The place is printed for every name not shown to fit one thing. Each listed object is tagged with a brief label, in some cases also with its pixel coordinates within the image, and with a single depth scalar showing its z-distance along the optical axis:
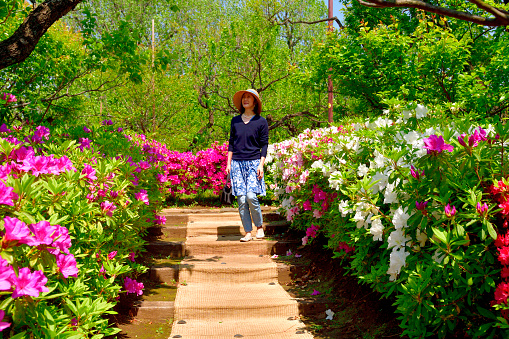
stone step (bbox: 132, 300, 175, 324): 3.82
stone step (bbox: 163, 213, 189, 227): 6.86
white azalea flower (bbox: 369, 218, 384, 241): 2.71
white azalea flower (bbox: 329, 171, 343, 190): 3.19
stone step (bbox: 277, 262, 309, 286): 4.81
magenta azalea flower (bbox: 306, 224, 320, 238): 4.92
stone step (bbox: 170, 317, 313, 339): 3.56
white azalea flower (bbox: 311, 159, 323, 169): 4.29
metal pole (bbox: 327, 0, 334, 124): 13.31
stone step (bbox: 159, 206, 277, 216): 7.54
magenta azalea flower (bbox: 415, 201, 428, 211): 2.13
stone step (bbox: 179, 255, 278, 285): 4.68
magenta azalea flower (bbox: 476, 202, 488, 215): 1.87
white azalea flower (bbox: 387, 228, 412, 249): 2.46
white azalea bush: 1.94
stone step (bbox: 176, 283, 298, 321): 3.96
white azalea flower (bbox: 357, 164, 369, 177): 3.09
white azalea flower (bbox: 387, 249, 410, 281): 2.44
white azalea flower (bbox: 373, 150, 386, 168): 2.70
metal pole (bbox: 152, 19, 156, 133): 12.77
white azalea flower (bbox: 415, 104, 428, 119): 2.88
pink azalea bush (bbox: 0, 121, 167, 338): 1.48
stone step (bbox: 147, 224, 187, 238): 6.00
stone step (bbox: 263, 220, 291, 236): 6.25
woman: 5.55
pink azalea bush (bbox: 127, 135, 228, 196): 9.16
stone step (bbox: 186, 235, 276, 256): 5.45
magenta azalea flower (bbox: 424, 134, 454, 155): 1.97
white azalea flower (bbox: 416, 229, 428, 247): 2.31
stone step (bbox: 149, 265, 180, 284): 4.59
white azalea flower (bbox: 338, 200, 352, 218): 3.10
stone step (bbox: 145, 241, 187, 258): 5.29
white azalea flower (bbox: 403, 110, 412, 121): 3.01
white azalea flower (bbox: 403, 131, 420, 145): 2.43
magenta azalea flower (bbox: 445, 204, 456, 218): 1.97
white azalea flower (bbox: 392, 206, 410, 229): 2.38
